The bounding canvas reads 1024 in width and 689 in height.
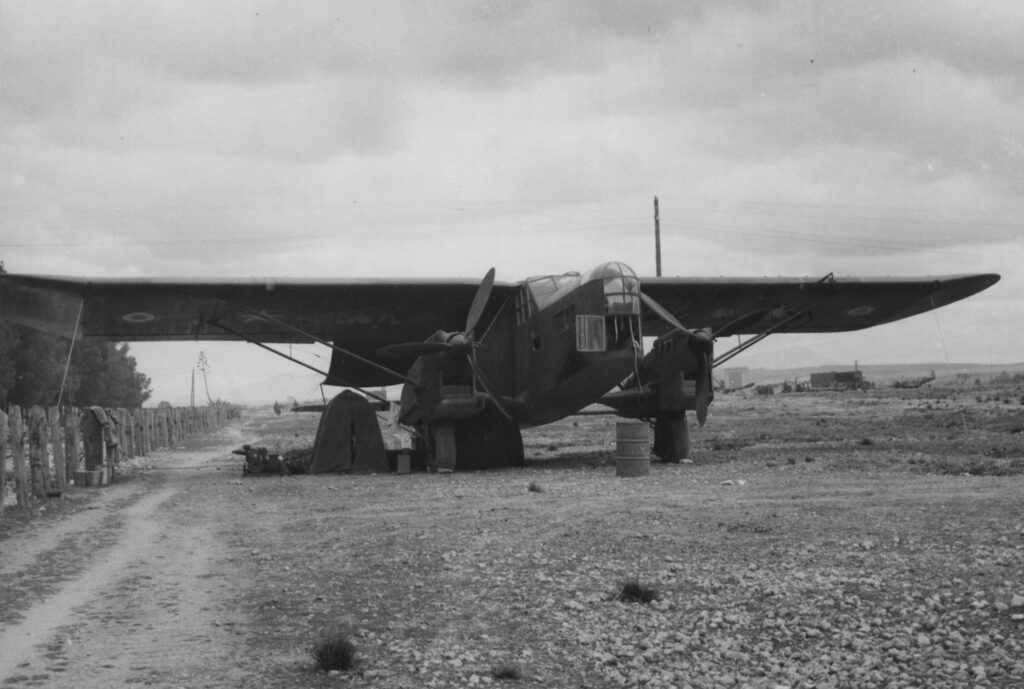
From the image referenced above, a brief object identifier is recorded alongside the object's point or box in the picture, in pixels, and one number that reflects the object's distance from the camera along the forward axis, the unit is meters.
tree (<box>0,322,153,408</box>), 47.94
